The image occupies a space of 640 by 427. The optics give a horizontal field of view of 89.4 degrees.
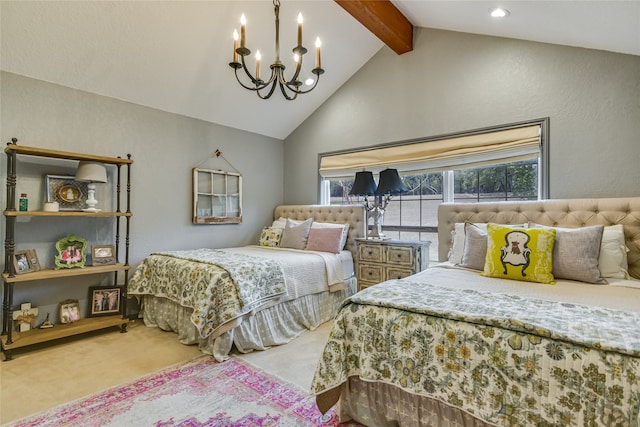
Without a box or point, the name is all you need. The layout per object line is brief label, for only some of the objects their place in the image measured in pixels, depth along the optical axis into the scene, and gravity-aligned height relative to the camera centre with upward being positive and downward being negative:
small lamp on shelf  2.92 +0.34
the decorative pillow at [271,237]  4.15 -0.31
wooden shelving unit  2.50 -0.50
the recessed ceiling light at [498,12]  2.55 +1.63
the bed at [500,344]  1.12 -0.52
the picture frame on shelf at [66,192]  2.92 +0.19
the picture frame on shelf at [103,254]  3.06 -0.41
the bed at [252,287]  2.53 -0.67
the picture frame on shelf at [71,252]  2.88 -0.36
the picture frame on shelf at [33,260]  2.73 -0.41
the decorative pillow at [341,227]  3.83 -0.16
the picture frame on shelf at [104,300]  3.12 -0.86
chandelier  2.06 +1.04
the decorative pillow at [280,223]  4.44 -0.14
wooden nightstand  3.20 -0.47
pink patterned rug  1.74 -1.13
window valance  3.00 +0.65
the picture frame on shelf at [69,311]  2.94 -0.91
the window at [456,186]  3.09 +0.30
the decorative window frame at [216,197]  3.96 +0.21
